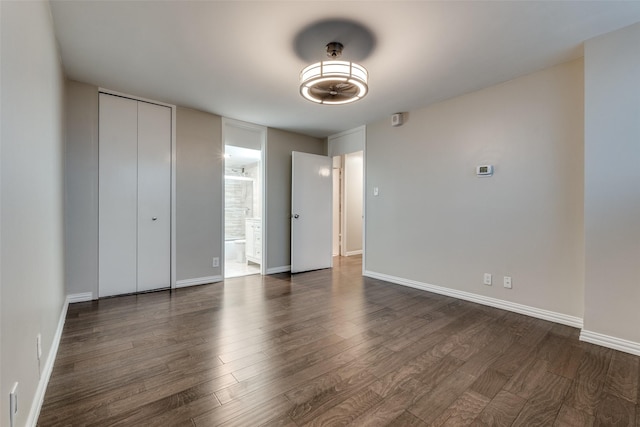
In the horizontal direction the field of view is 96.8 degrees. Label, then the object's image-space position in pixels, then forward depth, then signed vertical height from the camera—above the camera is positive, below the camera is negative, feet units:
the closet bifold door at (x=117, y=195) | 10.68 +0.64
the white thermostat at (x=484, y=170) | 10.03 +1.52
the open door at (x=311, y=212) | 15.53 +0.01
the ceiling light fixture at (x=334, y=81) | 7.02 +3.47
